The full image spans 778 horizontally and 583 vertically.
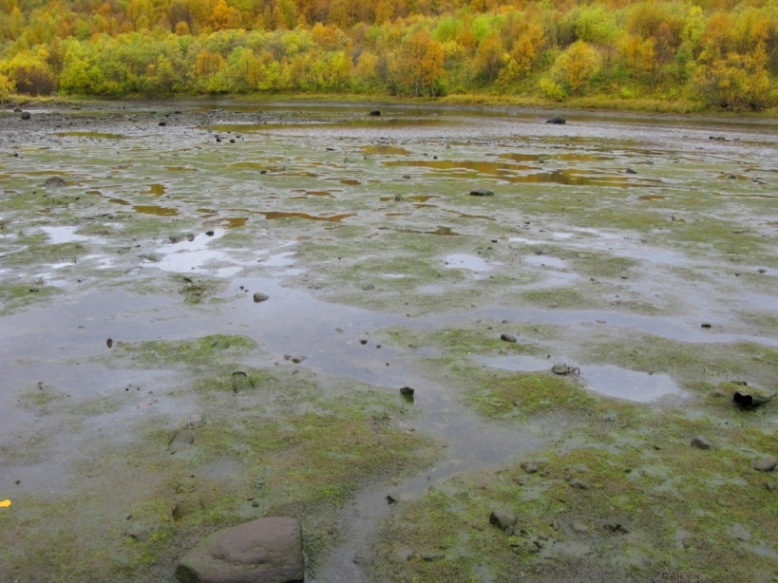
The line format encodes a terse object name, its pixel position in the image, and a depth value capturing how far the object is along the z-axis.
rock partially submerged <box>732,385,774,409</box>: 6.31
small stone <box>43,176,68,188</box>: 18.48
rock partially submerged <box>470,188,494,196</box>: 17.77
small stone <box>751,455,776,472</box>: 5.31
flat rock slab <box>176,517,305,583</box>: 4.00
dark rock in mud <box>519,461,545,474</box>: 5.27
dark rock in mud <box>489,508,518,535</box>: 4.57
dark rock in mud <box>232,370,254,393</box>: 6.68
